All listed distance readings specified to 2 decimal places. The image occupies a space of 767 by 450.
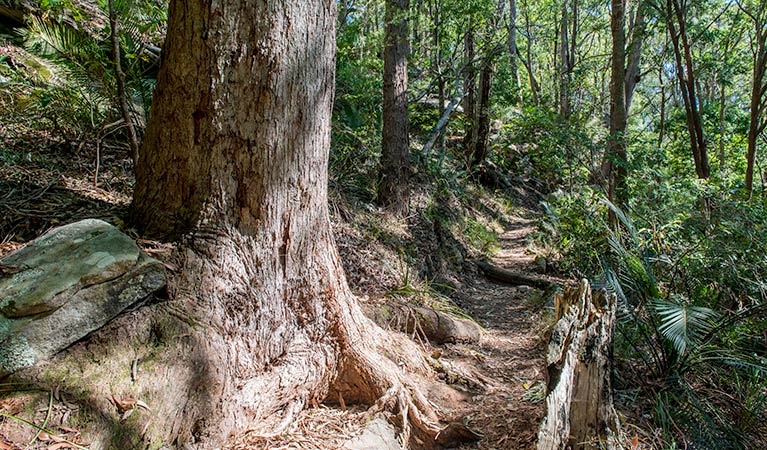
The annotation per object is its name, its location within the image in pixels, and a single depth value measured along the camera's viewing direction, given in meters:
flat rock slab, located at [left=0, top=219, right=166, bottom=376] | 1.67
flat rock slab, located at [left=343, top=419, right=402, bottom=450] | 2.32
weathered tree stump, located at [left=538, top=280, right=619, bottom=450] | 2.12
